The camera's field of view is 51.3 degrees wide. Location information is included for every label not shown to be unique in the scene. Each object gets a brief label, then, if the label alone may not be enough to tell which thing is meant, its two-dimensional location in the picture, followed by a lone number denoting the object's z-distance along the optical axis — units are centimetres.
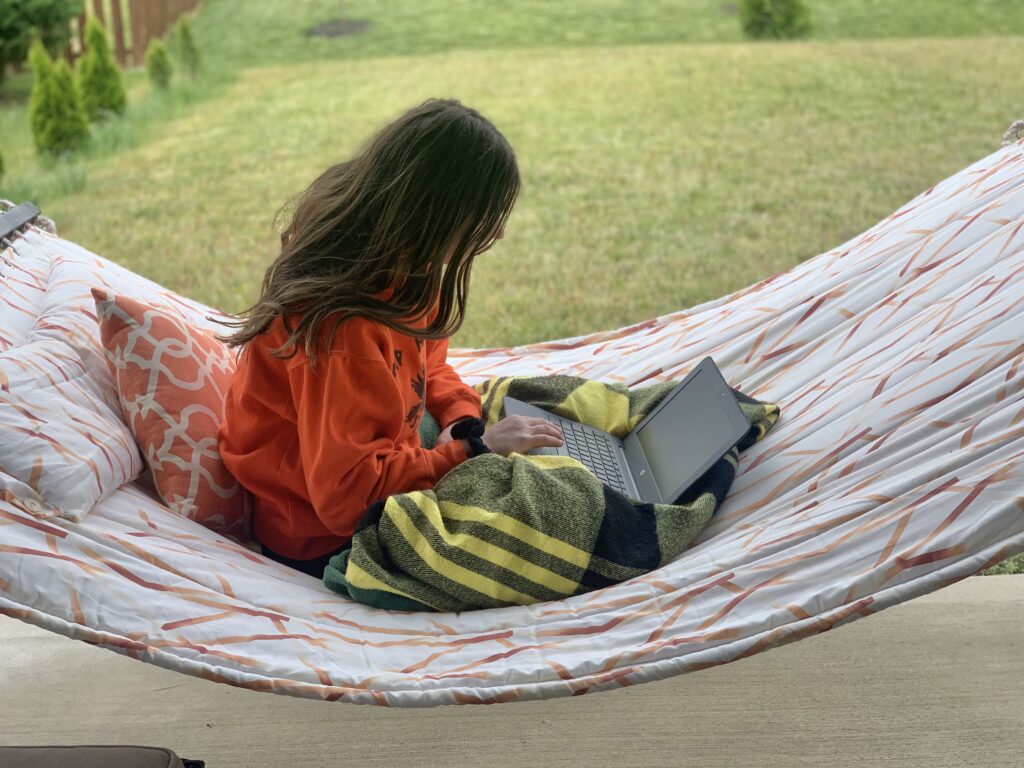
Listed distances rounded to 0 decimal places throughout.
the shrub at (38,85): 538
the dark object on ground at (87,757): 116
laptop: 159
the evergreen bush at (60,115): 562
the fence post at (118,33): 793
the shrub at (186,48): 723
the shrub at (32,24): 696
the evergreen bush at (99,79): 616
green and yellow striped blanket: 142
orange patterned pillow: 157
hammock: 129
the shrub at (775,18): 835
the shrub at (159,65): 694
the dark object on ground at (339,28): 884
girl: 139
